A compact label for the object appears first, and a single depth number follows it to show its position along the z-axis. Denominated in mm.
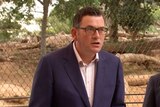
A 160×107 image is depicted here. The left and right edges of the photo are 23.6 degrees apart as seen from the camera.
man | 2484
